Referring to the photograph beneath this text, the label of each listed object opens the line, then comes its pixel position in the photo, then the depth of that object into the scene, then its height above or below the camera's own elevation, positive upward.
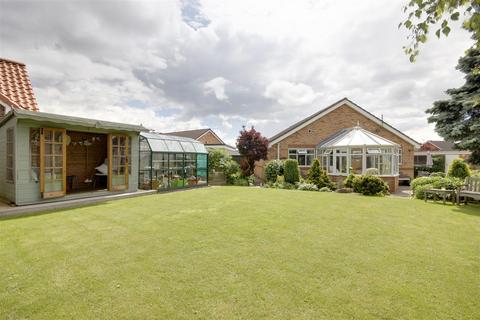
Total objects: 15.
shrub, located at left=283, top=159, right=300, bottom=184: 16.42 -1.03
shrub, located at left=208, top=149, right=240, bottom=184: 17.98 -0.69
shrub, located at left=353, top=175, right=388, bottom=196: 12.80 -1.50
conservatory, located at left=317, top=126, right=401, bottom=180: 16.12 +0.13
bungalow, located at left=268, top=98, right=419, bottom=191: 18.27 +1.53
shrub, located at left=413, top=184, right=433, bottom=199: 11.49 -1.56
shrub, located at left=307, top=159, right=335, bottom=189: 14.96 -1.28
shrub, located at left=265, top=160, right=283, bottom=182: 17.73 -1.04
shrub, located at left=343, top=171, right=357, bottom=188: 14.29 -1.42
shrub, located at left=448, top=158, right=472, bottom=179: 13.01 -0.61
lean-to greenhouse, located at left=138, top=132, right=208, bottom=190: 12.95 -0.48
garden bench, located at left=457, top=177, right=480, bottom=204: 9.68 -1.27
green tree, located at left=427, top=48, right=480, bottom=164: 12.39 +2.29
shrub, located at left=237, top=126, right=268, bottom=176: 18.92 +0.70
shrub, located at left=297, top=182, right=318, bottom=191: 14.59 -1.82
